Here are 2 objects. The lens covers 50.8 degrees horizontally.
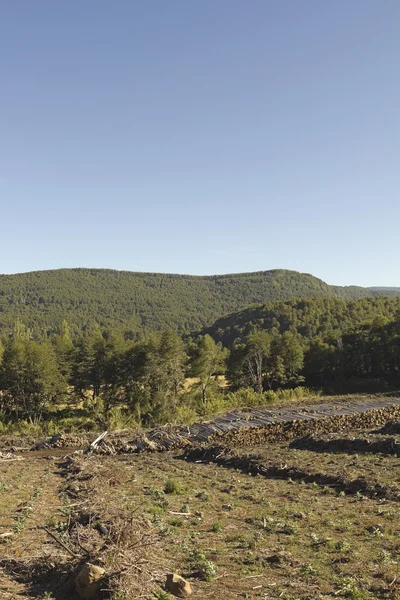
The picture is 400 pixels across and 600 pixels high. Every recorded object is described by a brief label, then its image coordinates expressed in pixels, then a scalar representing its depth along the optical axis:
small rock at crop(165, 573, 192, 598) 8.16
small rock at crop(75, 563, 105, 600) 7.80
